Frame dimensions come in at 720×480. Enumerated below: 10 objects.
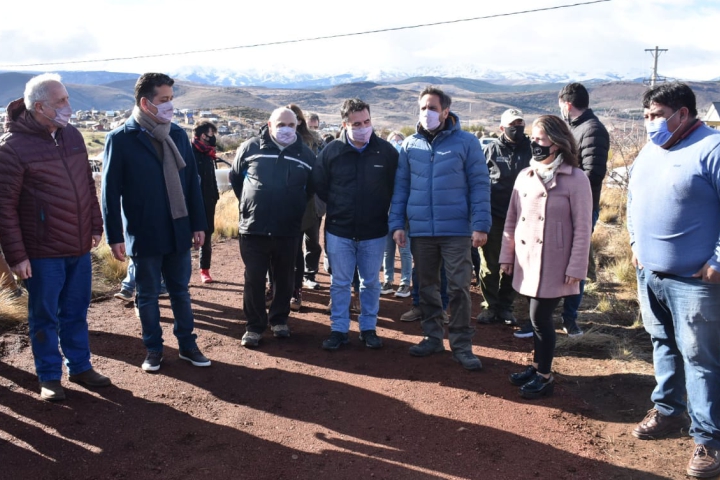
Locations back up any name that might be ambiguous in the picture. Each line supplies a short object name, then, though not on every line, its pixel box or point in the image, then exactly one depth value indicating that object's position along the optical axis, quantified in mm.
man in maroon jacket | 3865
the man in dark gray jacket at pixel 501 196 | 5750
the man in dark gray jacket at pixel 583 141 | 5160
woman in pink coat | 4035
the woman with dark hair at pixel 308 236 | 6239
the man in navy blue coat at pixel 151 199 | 4398
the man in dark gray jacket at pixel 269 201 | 5113
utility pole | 45844
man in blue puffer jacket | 4742
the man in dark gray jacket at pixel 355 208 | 5039
